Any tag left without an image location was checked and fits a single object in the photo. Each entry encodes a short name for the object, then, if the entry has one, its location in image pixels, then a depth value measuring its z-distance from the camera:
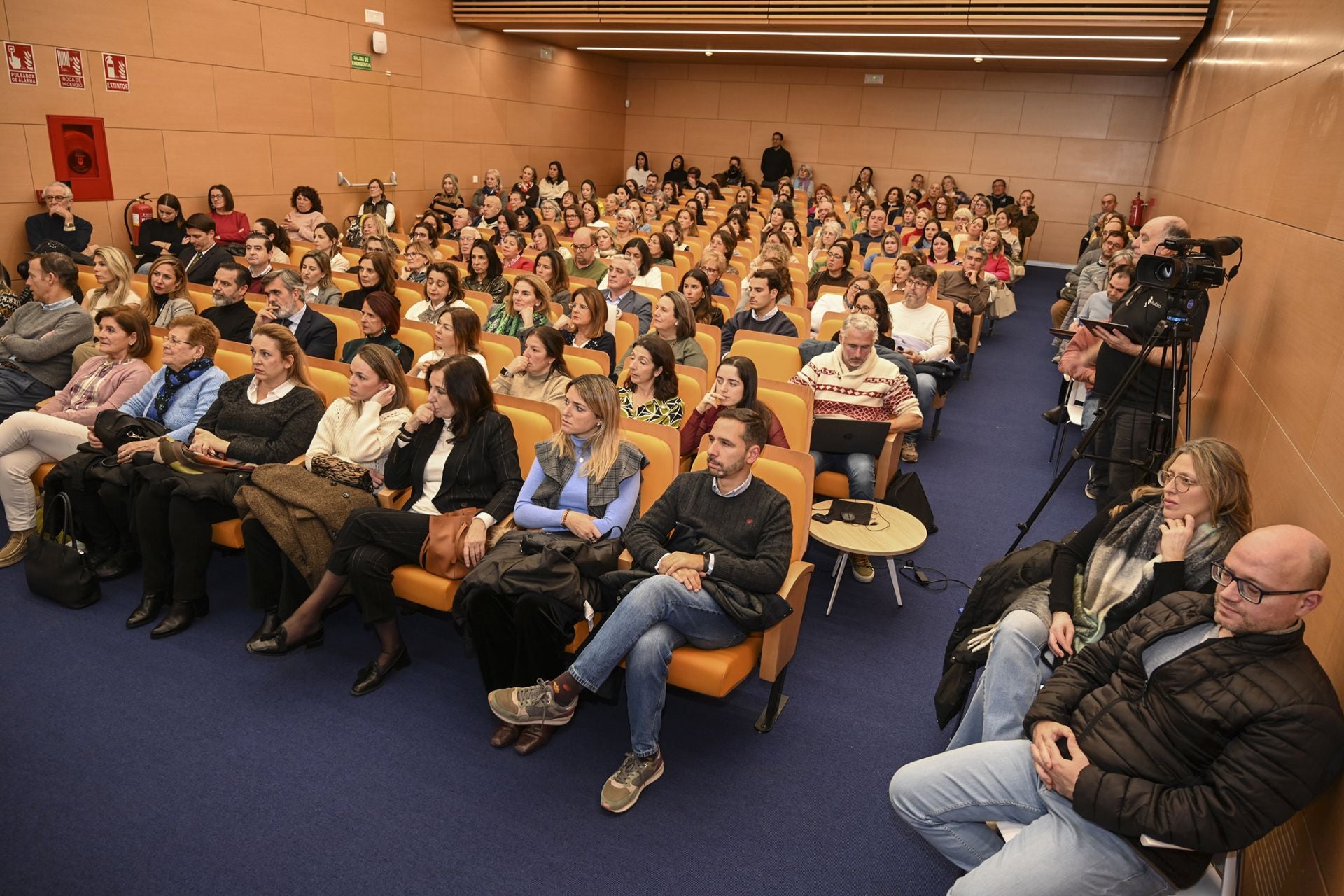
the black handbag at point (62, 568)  3.36
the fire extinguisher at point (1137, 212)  10.65
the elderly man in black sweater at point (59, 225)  6.59
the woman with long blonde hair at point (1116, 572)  2.17
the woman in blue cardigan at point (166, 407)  3.52
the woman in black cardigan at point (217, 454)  3.23
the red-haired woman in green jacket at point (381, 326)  4.39
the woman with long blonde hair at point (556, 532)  2.70
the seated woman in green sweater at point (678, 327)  4.29
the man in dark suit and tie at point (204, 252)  6.22
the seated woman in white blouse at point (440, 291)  5.04
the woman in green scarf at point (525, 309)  4.83
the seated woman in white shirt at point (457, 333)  4.08
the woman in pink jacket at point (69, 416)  3.65
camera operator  3.30
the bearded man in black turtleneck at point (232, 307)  4.72
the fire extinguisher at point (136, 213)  7.39
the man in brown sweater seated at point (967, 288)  6.45
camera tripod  2.97
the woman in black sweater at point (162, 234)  7.25
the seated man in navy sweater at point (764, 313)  4.82
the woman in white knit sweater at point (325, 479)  3.06
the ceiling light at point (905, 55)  11.29
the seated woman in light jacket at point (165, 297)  4.82
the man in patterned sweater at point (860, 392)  3.89
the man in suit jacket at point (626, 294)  5.25
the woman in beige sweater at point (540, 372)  3.71
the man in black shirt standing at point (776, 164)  14.48
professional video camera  2.92
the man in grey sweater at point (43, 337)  4.33
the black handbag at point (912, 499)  3.71
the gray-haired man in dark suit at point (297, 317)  4.61
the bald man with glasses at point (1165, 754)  1.64
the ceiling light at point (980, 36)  8.71
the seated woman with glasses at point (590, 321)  4.47
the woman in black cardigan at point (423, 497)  2.92
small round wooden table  3.23
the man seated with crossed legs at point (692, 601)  2.52
